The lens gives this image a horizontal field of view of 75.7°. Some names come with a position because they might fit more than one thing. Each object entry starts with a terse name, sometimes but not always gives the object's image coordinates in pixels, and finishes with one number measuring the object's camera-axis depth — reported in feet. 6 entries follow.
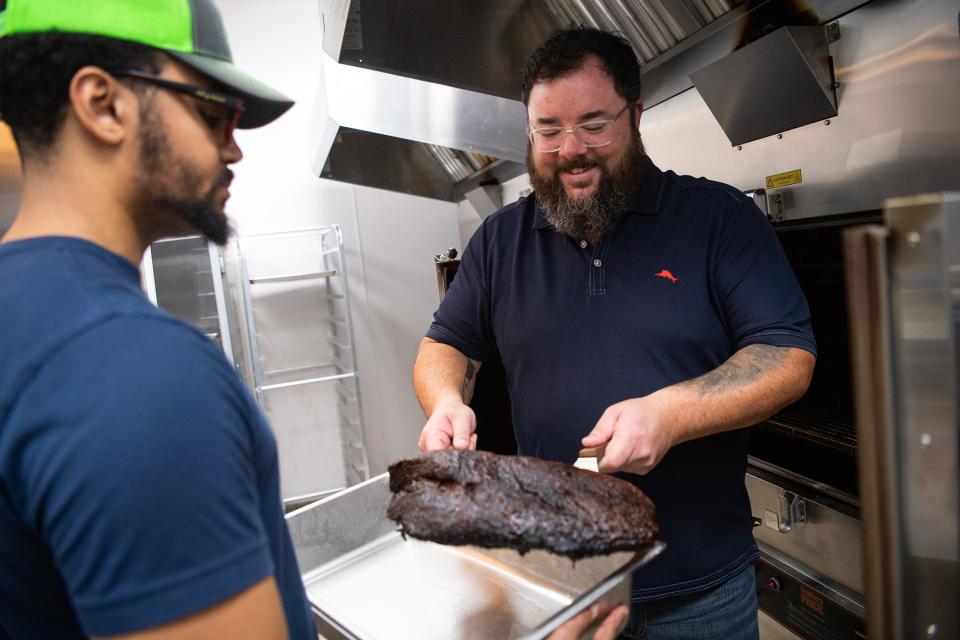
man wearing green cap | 1.49
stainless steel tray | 2.90
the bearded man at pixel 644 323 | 3.59
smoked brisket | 2.63
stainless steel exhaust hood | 5.07
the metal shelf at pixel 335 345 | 12.26
